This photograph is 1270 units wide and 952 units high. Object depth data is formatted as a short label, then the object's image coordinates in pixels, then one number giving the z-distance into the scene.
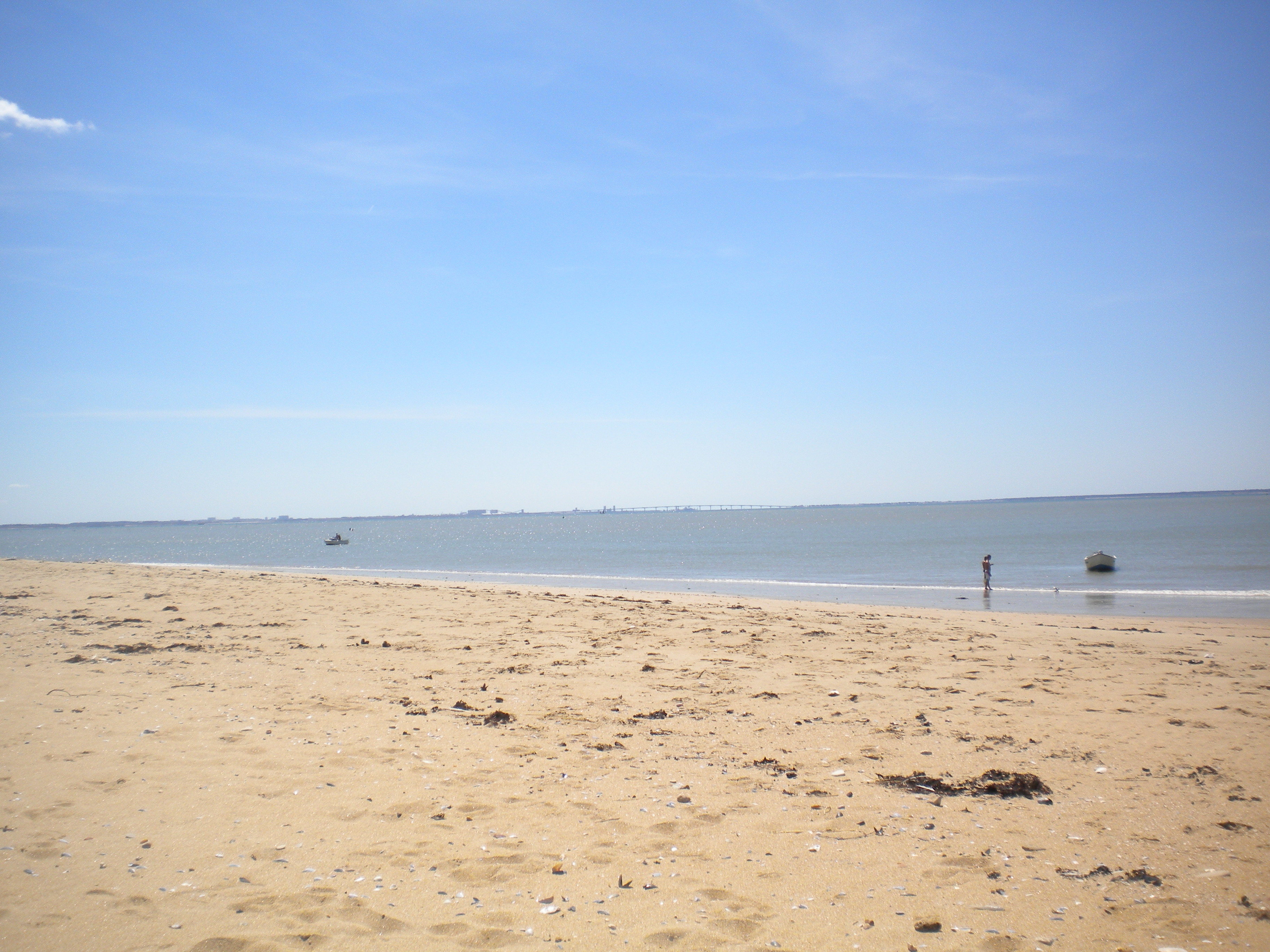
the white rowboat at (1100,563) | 33.31
